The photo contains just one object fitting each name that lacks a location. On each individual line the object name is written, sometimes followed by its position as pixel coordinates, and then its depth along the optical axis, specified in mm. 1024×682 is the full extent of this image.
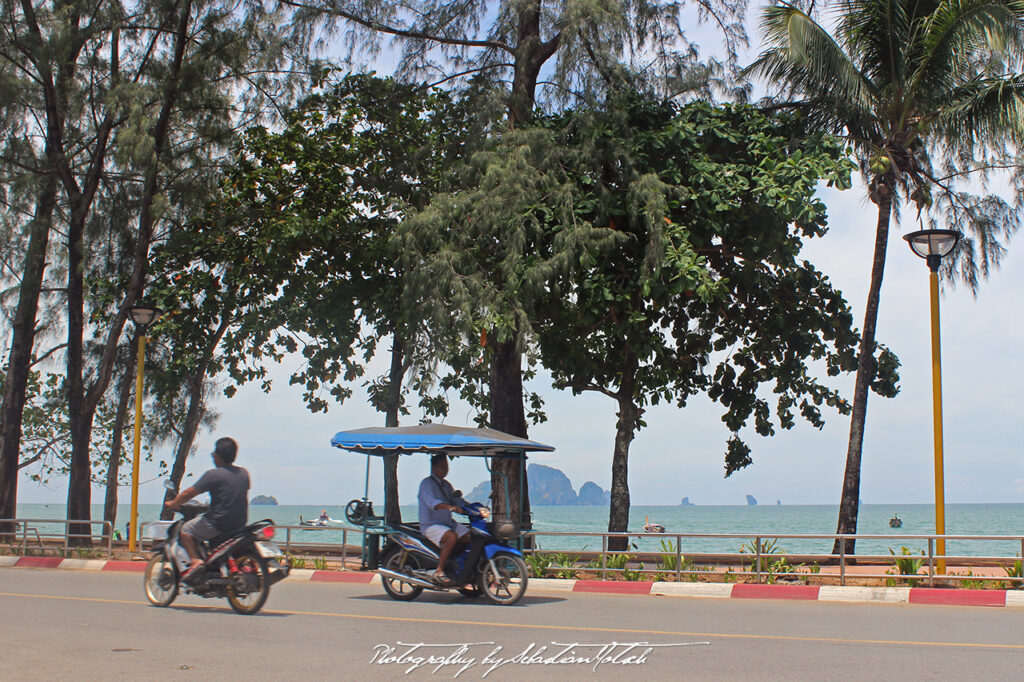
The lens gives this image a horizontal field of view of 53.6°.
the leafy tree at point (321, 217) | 22219
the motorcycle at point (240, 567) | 10555
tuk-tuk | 12414
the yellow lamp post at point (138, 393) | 20391
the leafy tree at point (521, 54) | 19453
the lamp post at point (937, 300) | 15398
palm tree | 19391
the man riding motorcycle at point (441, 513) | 12336
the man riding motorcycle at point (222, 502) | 10602
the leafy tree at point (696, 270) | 18047
